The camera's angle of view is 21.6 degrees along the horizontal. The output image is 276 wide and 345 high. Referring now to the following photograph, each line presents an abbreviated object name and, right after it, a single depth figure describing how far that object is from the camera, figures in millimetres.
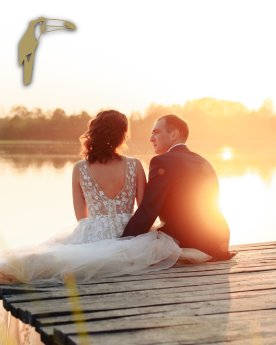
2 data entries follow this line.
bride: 4328
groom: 4730
